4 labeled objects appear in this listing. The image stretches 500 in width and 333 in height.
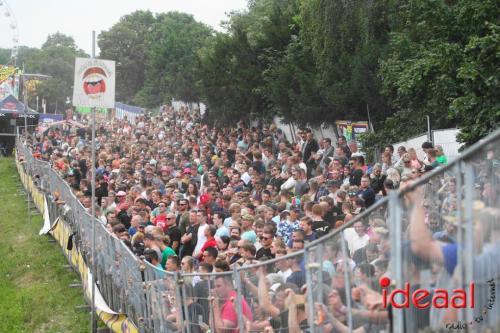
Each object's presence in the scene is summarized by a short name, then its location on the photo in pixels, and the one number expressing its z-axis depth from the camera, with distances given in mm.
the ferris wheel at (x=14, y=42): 81500
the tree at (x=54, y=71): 103188
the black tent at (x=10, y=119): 52188
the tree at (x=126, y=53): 88688
